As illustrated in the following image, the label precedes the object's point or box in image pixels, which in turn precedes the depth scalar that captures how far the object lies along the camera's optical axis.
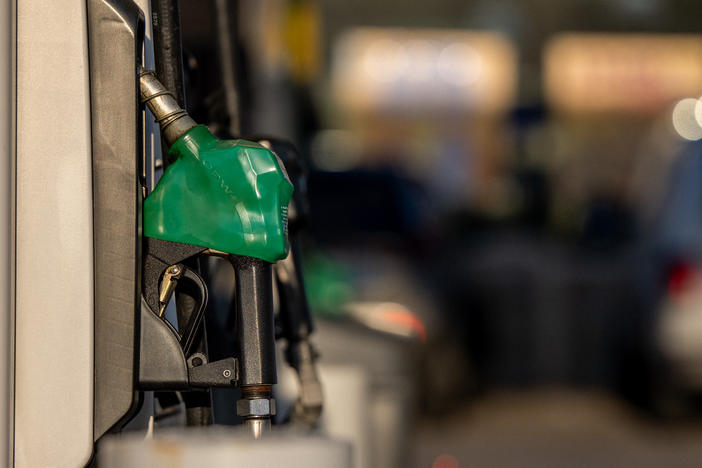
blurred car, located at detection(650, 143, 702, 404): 14.88
